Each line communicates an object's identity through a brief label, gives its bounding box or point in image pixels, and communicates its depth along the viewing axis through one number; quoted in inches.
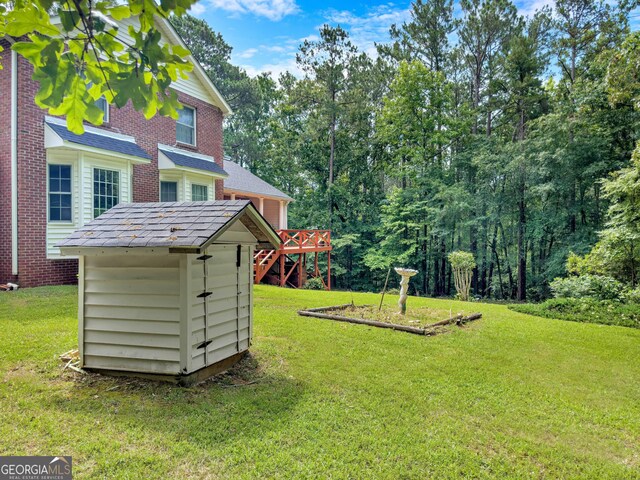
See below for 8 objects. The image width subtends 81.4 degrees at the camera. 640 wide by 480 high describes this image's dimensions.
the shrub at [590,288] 393.1
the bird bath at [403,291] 309.5
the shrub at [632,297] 369.4
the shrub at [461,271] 567.5
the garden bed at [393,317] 277.7
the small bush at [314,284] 686.5
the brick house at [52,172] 351.9
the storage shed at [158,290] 152.1
